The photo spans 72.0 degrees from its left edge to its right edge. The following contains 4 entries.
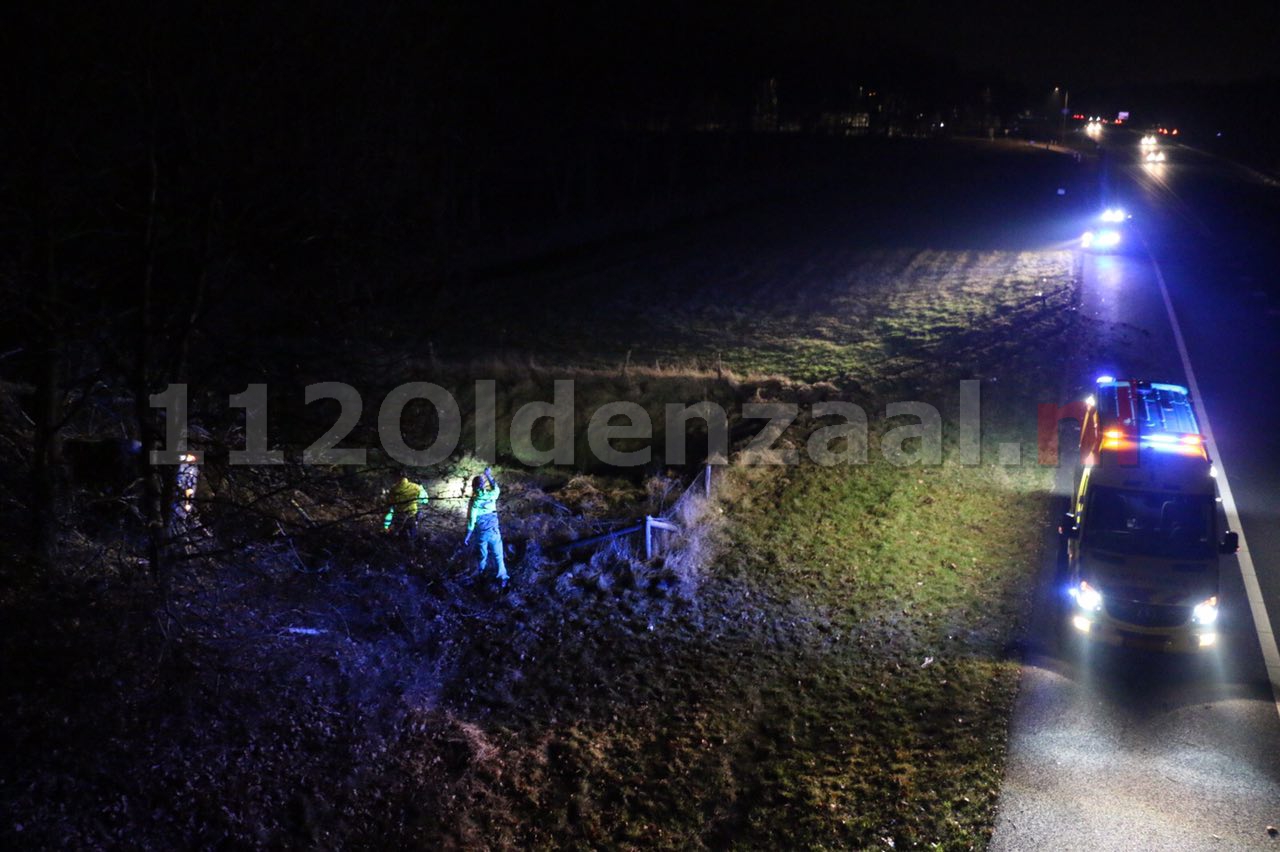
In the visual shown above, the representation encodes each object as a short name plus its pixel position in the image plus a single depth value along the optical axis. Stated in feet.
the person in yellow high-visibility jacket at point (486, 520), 39.14
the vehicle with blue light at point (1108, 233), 115.75
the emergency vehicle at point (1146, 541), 33.04
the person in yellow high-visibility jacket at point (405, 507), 35.50
